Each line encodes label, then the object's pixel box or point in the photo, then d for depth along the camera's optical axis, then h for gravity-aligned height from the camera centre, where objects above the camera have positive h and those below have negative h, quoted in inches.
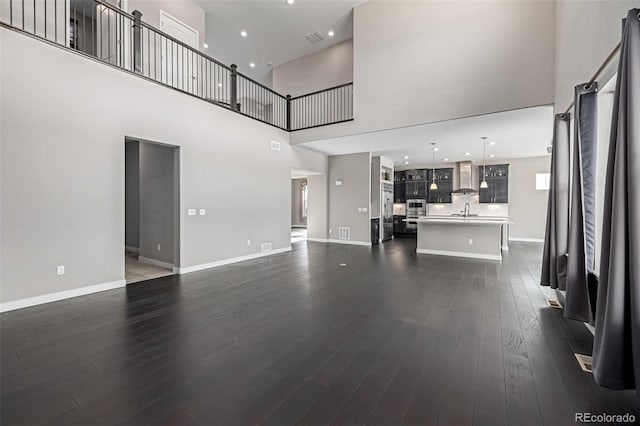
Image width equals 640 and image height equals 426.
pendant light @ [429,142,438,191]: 306.0 +70.0
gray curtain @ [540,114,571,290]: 128.9 -1.4
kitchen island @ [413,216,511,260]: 255.4 -28.3
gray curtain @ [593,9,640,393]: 58.2 -6.5
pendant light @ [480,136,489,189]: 284.3 +70.5
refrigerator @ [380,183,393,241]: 372.8 -5.3
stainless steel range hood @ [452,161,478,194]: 418.3 +52.5
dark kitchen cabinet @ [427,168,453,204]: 436.5 +37.1
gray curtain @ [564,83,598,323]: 104.2 -1.8
